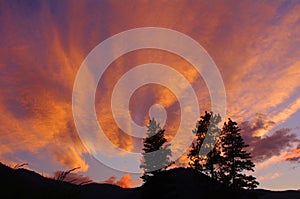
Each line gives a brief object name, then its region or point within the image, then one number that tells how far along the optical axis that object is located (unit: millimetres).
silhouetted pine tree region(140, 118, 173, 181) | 56156
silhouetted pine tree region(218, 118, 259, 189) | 50812
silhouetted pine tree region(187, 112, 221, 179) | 52094
